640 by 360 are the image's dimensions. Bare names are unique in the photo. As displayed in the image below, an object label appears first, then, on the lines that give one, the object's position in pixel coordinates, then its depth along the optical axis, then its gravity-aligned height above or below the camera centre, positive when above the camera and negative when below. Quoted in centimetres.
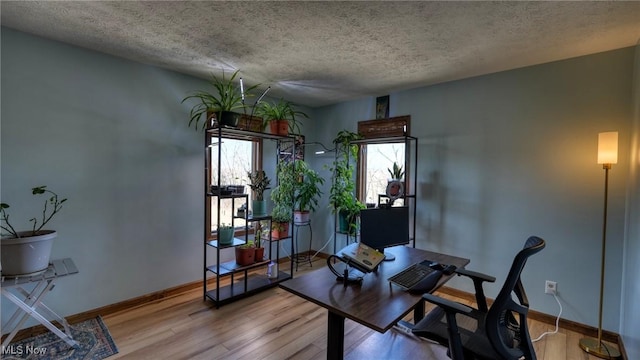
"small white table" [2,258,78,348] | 197 -94
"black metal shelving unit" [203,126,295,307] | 297 -92
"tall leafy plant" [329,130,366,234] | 377 -24
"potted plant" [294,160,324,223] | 386 -28
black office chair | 137 -86
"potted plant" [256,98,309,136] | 331 +61
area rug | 211 -136
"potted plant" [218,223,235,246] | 301 -68
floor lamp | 222 -13
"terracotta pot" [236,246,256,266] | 319 -94
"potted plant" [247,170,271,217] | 334 -21
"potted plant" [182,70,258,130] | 282 +68
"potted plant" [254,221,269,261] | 332 -82
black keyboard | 172 -65
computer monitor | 211 -42
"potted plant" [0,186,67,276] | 196 -56
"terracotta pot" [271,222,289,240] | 359 -74
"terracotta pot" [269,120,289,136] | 331 +51
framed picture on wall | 383 +88
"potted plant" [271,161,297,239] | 357 -34
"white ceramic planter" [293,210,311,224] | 399 -63
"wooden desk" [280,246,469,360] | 138 -68
